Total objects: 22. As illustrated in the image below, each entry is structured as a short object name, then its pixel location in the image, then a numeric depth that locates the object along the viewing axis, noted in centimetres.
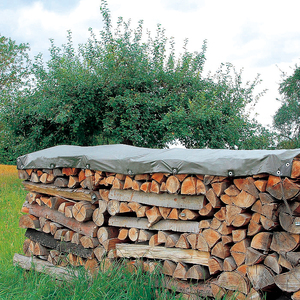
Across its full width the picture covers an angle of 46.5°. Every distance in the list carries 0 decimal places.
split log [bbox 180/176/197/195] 339
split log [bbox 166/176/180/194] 348
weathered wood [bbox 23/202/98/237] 424
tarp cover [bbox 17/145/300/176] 295
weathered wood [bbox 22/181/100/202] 429
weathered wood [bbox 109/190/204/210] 345
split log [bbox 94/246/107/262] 408
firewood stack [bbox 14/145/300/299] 297
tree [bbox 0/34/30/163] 2081
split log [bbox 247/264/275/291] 299
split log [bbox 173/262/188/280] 346
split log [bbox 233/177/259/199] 307
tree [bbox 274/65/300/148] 2571
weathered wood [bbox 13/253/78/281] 420
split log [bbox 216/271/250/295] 310
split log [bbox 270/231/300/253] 287
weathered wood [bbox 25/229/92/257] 432
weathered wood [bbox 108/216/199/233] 350
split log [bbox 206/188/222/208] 328
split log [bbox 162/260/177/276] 354
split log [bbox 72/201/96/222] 424
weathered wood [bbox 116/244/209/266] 342
